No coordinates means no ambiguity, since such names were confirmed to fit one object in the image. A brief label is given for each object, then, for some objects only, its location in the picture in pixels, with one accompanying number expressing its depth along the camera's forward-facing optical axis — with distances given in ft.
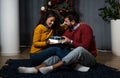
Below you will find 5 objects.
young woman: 9.95
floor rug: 9.23
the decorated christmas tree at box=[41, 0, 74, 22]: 15.52
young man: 9.45
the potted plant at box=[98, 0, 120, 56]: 14.74
